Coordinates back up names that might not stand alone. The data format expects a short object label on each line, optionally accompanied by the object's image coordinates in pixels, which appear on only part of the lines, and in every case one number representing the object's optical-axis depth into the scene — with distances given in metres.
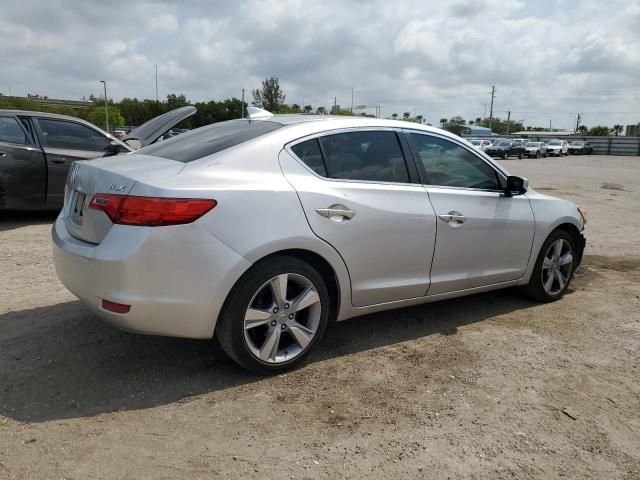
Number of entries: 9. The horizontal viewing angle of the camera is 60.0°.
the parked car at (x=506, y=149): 42.45
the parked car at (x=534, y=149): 46.53
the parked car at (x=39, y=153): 7.61
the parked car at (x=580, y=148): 58.12
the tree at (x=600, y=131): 106.44
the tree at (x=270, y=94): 84.56
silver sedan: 2.98
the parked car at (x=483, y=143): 40.91
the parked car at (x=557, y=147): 50.88
